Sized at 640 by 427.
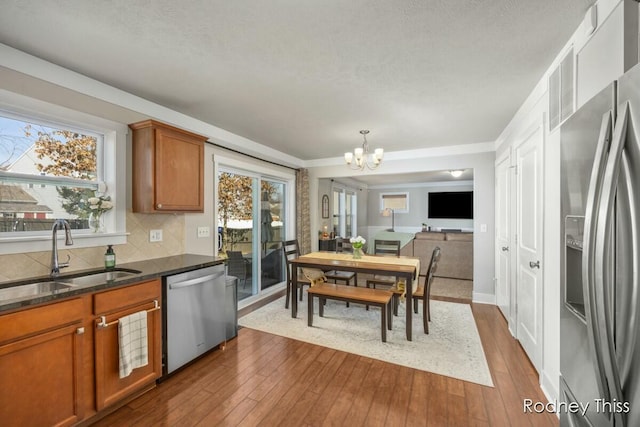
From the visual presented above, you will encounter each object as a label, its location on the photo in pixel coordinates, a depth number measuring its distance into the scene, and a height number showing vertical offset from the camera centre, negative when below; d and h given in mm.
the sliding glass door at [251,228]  4059 -260
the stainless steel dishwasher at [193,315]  2336 -920
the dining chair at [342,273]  4184 -951
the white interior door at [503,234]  3428 -309
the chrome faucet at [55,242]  2055 -213
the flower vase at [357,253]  3779 -560
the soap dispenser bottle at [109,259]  2361 -388
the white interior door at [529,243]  2375 -302
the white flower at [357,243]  3779 -419
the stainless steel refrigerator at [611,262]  763 -149
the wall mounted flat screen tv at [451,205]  8547 +199
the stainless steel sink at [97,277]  2104 -515
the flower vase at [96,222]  2480 -84
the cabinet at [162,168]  2580 +426
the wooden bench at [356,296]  2998 -958
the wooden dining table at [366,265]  3066 -638
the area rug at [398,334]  2607 -1395
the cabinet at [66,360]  1487 -865
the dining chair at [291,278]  4008 -976
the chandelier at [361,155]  3467 +709
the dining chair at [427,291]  3217 -926
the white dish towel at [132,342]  1938 -918
